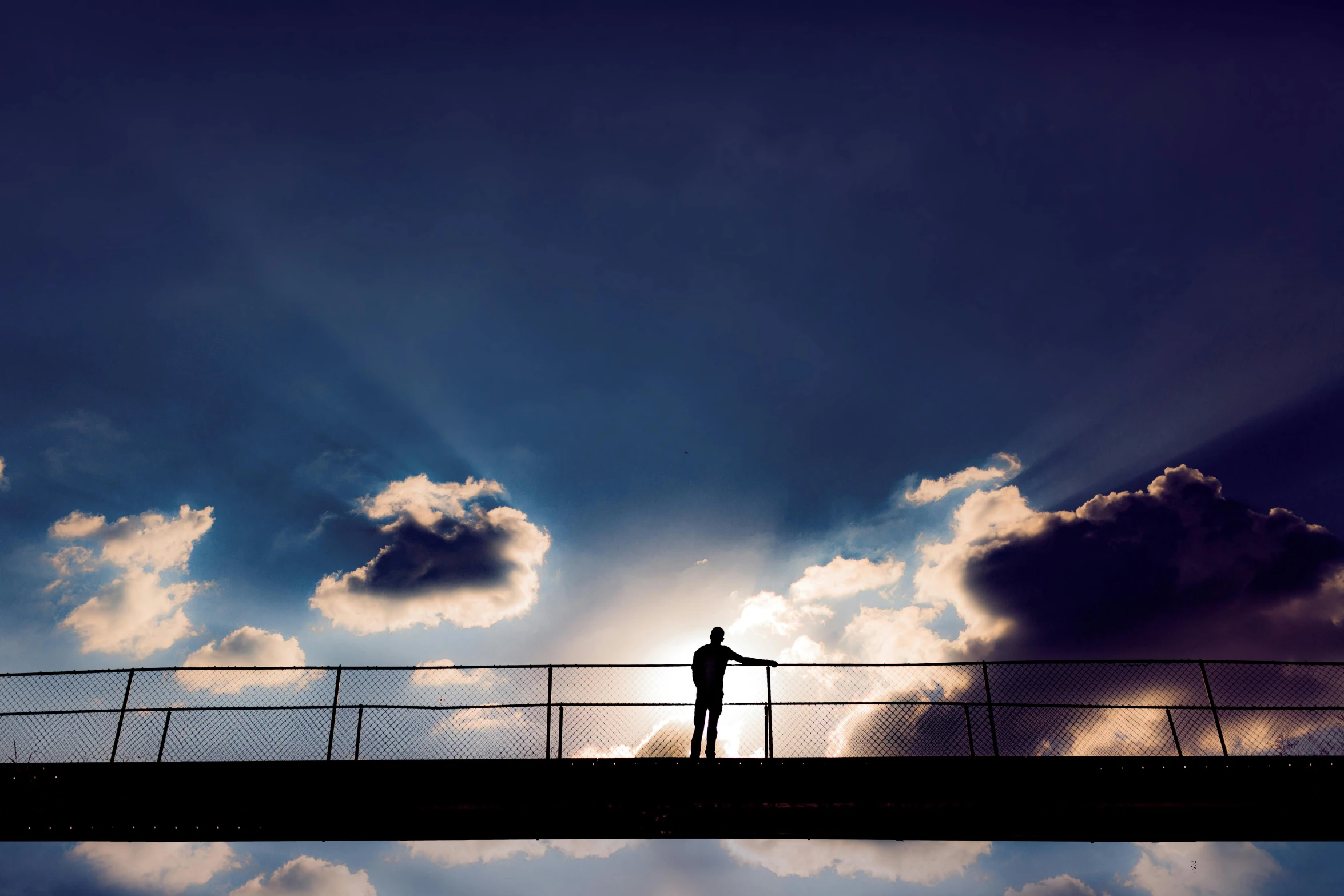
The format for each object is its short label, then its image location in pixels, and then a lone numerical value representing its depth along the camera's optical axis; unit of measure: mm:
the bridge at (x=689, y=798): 11250
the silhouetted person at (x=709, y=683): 11672
